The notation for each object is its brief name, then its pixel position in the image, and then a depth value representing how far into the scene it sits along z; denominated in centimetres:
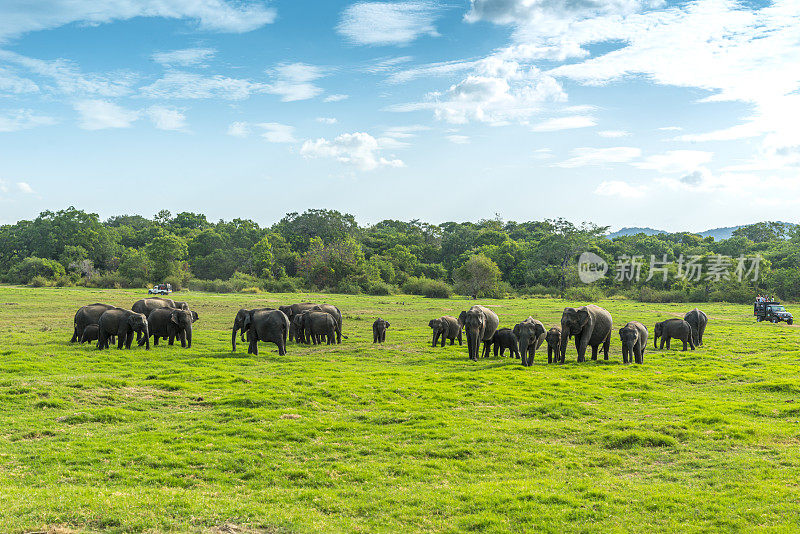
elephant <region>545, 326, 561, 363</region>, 2567
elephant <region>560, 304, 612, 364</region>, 2495
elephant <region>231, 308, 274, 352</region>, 2672
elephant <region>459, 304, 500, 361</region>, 2633
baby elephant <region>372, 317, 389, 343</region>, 3148
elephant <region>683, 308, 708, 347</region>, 3186
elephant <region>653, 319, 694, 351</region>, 3012
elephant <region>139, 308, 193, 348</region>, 2759
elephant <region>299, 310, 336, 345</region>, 3006
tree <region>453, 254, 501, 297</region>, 8075
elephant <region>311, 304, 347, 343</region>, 3194
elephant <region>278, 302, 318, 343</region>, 3162
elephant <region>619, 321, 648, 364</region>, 2500
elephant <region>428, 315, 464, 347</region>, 3041
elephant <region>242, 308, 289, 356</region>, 2609
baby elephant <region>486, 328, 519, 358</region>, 2722
